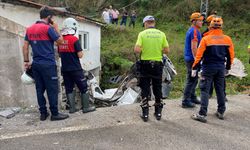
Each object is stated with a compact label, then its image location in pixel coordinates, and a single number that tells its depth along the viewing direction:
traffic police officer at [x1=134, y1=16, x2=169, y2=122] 5.34
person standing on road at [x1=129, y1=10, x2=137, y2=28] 25.87
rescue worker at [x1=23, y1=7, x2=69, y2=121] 5.03
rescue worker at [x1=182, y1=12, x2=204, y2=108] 6.00
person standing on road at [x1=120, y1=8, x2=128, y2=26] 25.78
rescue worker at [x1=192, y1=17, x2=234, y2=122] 5.34
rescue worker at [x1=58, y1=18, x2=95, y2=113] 5.43
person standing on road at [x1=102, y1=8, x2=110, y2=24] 24.80
